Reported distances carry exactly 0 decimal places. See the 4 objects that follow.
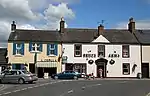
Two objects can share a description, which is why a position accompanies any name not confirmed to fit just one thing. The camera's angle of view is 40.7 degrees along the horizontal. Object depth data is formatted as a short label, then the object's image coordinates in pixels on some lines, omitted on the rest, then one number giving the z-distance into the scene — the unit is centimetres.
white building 3114
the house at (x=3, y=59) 3145
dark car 2817
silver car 2048
